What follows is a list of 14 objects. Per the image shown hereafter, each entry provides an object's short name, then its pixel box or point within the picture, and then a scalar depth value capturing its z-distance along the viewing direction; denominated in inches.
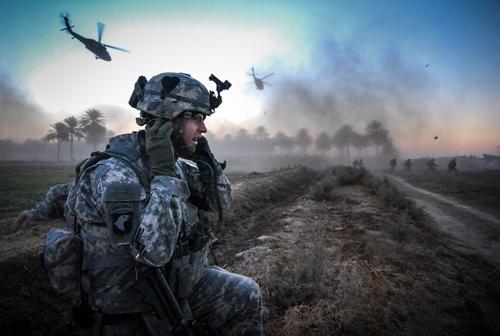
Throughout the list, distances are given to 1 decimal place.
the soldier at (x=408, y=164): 2043.6
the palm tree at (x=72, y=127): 2775.6
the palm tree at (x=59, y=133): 2736.2
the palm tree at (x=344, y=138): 3892.2
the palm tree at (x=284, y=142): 4360.2
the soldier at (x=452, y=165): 1575.8
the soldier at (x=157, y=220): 70.2
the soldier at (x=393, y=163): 2195.7
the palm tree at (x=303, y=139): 4291.3
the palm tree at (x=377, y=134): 3565.5
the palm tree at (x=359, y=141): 3768.2
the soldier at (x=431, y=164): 1865.9
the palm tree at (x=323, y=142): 4175.7
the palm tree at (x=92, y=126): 2940.5
